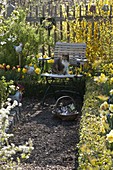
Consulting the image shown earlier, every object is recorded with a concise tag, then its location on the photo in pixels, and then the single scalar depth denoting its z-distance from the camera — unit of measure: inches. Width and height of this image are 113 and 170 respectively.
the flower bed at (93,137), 143.6
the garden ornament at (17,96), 254.7
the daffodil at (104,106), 158.4
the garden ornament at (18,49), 313.2
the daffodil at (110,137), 126.9
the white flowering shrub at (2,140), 115.8
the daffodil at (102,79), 163.6
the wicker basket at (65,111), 247.6
